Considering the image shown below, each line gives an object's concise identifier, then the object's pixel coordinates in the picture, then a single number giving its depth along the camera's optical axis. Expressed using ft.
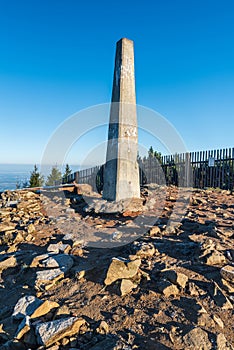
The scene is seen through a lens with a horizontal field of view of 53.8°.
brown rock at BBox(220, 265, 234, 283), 8.24
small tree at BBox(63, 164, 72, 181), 85.16
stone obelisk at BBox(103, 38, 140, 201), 20.66
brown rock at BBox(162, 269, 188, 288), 8.19
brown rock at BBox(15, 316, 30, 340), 6.55
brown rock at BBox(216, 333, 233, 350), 5.69
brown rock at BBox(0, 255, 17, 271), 11.32
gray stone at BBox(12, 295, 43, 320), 7.43
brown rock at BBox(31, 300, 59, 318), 7.29
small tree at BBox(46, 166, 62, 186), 90.11
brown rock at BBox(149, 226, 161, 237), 13.42
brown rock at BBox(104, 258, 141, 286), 8.71
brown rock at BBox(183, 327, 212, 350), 5.73
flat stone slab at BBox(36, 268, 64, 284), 9.44
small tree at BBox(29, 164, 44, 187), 66.87
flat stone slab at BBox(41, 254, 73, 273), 10.34
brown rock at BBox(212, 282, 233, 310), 7.14
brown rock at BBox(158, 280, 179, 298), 7.85
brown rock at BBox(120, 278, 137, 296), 8.09
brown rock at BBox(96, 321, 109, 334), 6.40
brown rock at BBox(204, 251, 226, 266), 9.48
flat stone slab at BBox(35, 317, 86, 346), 6.14
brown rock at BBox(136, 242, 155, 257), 10.49
